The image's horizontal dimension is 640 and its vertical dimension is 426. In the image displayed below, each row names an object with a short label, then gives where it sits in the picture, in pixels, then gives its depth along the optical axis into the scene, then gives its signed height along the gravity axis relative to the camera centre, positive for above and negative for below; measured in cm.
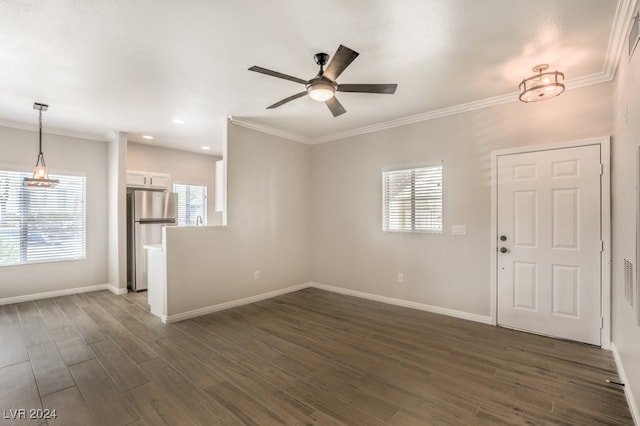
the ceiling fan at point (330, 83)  219 +110
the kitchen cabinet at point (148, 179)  592 +70
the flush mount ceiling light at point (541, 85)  270 +120
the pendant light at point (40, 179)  385 +45
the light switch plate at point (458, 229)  394 -22
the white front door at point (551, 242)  313 -33
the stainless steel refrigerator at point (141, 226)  544 -26
